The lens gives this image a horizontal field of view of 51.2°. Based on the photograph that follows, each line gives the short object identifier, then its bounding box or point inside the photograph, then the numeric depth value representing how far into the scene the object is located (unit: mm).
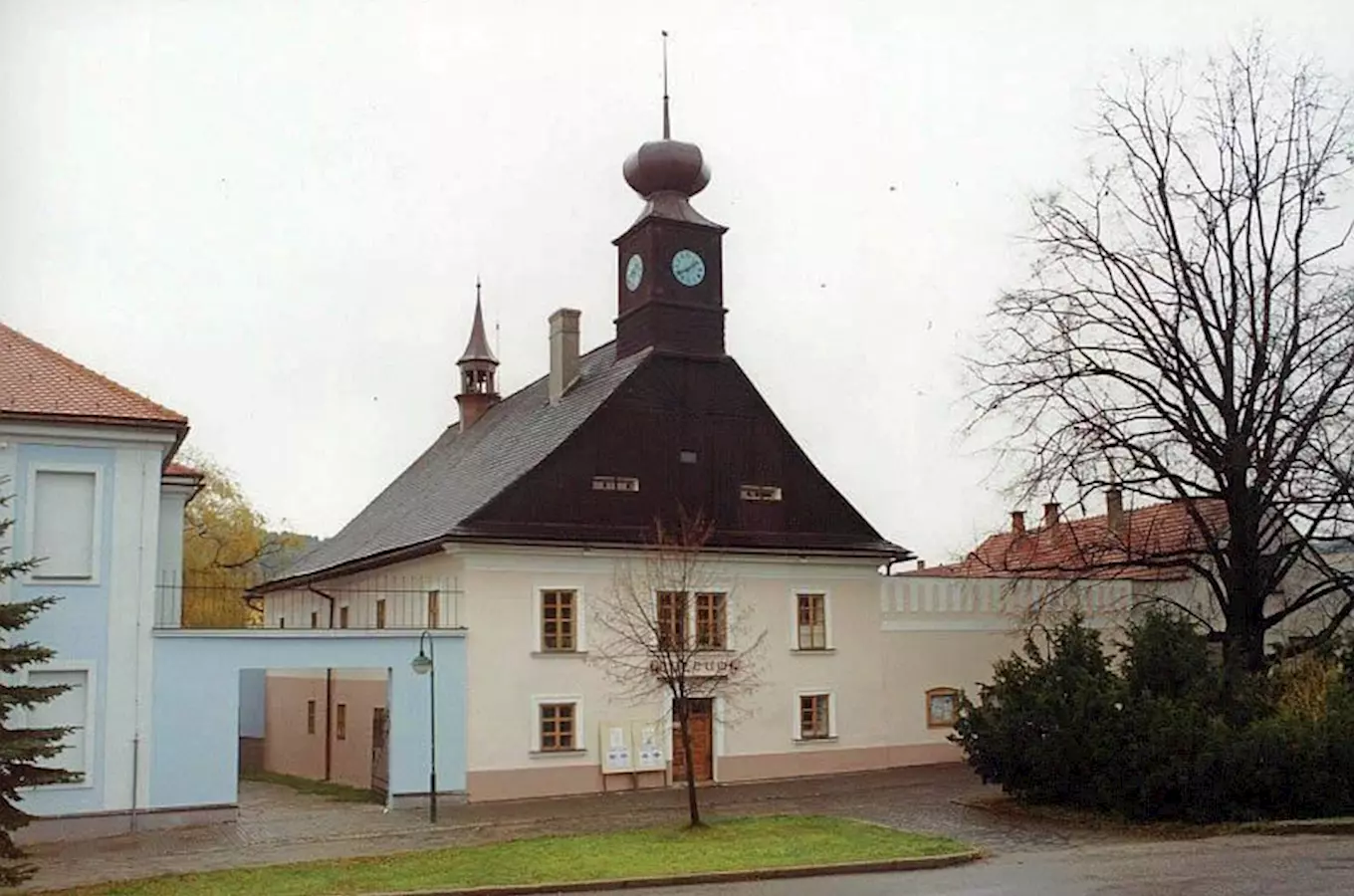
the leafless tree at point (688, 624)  26781
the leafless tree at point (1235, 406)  25422
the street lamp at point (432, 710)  24234
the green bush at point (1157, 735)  21062
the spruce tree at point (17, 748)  14477
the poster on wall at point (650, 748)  28266
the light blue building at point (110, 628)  22641
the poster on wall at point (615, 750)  27812
